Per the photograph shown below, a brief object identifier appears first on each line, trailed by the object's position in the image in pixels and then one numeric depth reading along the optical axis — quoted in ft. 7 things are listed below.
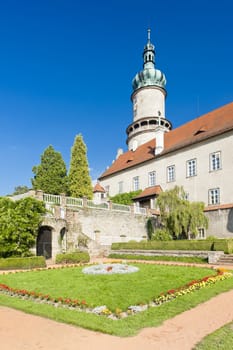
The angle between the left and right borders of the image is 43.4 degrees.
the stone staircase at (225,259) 55.01
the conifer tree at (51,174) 127.65
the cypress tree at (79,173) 119.69
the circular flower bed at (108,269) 42.80
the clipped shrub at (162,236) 79.25
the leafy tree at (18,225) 60.44
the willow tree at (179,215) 80.84
